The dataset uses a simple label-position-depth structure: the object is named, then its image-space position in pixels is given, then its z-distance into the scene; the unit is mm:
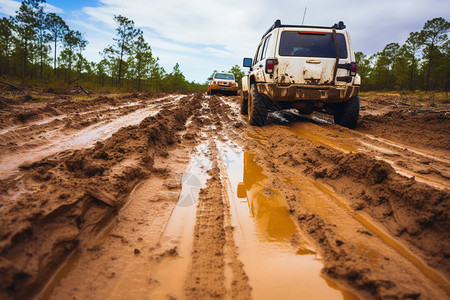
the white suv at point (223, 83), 18688
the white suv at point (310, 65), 5246
